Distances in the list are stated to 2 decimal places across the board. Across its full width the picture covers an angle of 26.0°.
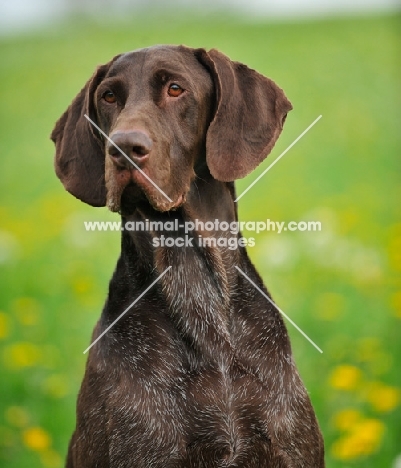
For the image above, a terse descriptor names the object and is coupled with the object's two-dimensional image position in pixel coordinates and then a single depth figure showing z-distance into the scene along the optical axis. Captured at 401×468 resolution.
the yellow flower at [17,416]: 5.92
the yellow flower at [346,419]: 5.81
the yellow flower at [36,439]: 5.42
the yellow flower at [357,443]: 5.61
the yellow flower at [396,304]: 7.20
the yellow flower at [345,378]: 6.16
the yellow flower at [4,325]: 6.79
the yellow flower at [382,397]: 6.14
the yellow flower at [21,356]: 6.51
